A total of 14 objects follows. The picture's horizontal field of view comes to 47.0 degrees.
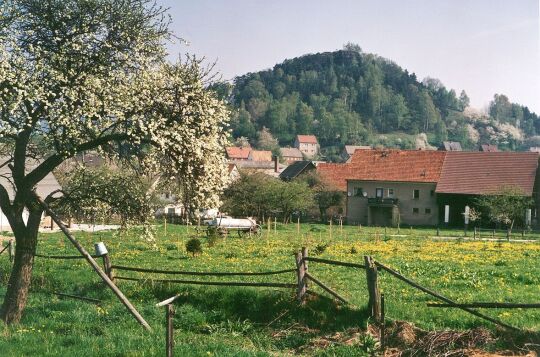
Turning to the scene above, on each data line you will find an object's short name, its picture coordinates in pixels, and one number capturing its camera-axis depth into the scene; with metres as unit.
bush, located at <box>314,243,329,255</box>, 26.31
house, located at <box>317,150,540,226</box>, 75.12
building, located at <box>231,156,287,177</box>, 136.69
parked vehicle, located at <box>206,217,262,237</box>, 44.03
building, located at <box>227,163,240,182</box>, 81.78
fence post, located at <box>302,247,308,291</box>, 16.34
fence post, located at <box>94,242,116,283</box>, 19.56
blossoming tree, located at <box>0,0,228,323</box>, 16.69
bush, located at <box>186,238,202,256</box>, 28.61
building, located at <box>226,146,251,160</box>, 196.74
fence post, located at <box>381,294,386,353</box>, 13.31
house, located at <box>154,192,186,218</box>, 74.97
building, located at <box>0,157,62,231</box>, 57.56
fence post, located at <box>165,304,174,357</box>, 11.02
